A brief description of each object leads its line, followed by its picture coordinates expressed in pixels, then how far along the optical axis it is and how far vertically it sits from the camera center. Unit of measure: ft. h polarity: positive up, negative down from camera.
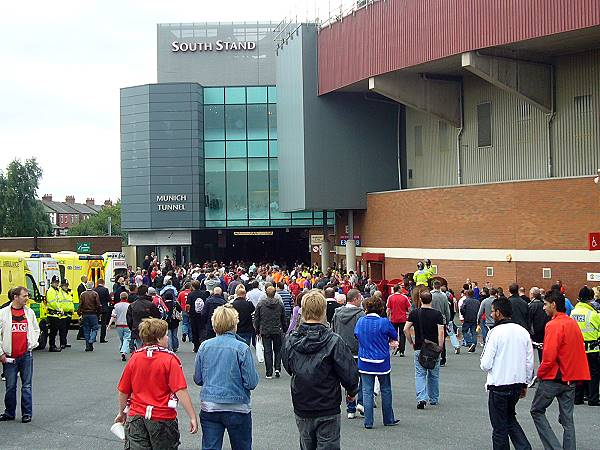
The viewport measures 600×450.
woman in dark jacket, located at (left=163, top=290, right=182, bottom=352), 63.41 -5.52
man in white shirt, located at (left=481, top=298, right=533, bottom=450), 28.43 -4.58
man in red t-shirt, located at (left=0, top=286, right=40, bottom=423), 37.01 -4.29
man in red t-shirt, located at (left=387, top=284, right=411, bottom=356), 61.57 -4.93
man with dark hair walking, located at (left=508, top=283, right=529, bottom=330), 50.23 -4.08
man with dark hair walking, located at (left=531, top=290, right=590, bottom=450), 29.43 -4.78
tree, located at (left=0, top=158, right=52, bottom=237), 291.58 +15.62
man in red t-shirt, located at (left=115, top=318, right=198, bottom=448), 22.89 -4.00
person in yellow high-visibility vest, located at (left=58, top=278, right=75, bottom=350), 69.10 -5.09
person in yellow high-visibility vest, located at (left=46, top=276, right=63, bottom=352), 68.44 -5.12
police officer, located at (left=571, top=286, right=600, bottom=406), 40.57 -4.86
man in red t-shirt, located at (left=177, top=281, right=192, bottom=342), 72.43 -5.73
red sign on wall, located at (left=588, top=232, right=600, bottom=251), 83.21 -0.39
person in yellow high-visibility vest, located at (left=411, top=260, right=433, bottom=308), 90.68 -3.67
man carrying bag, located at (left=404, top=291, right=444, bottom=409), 38.96 -4.64
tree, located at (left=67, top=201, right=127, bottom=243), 467.52 +11.40
